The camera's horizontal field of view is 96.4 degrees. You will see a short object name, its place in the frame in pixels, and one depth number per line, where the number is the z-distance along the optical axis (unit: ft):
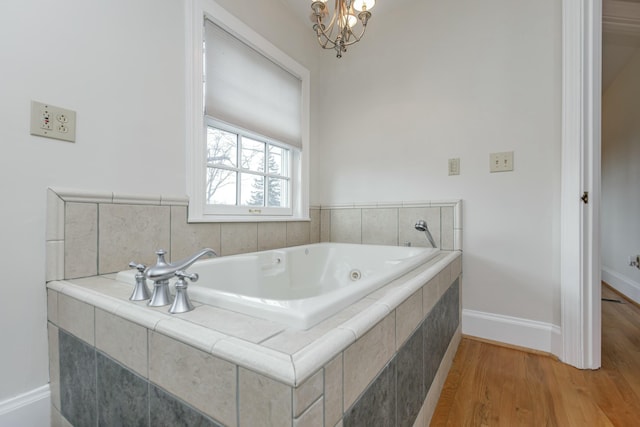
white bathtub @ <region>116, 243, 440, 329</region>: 2.13
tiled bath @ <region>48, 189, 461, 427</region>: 1.56
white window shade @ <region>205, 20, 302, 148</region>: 5.19
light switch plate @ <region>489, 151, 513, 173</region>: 5.65
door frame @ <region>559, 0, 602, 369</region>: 4.73
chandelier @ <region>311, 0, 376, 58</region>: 4.00
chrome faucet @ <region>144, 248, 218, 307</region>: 2.40
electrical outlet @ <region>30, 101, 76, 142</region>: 3.26
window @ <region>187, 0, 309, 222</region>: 4.89
